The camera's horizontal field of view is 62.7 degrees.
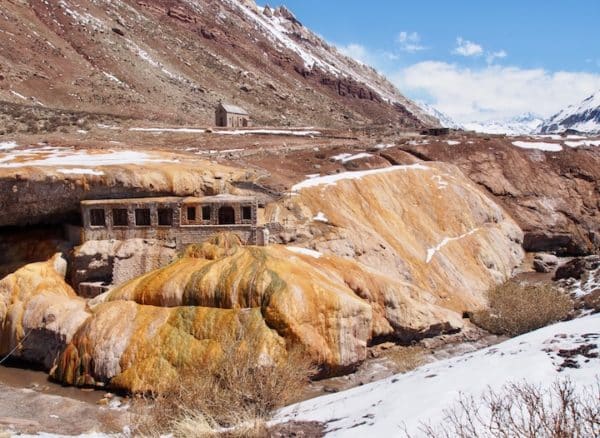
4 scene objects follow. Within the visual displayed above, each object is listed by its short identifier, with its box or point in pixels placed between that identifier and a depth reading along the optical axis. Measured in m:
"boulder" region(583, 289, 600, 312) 24.42
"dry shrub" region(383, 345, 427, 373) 19.41
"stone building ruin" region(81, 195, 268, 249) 26.66
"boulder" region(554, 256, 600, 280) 32.59
